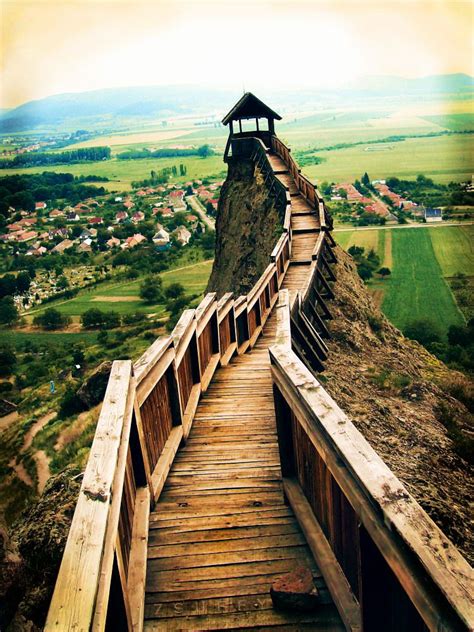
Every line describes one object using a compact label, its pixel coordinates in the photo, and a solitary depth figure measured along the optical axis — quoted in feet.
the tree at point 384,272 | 213.05
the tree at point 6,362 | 183.11
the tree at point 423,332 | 123.94
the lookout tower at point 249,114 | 92.63
